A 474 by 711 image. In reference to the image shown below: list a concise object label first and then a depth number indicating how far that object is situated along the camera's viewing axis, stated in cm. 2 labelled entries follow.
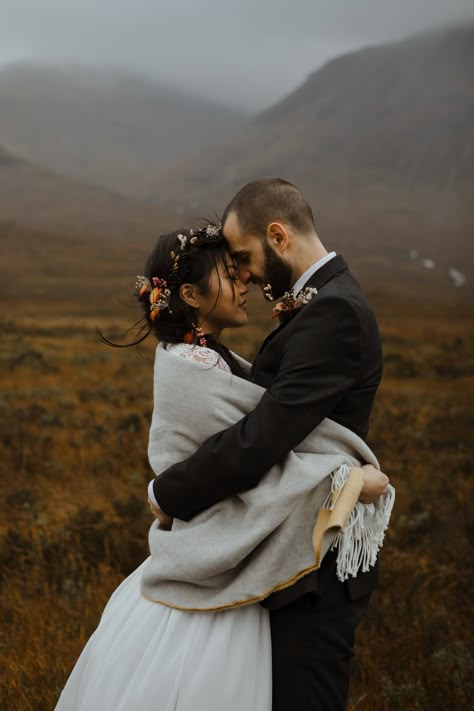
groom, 180
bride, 186
